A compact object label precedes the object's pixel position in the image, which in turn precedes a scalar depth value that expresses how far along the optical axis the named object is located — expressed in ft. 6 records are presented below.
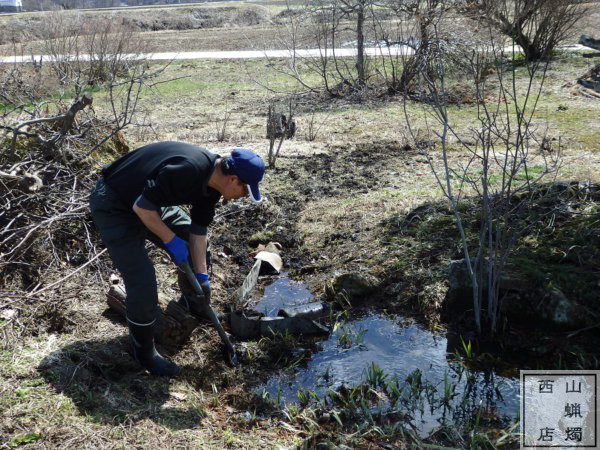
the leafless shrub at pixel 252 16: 113.60
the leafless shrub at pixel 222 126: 28.78
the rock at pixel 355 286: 15.48
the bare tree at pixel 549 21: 40.81
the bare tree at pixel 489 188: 12.21
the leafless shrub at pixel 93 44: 41.32
